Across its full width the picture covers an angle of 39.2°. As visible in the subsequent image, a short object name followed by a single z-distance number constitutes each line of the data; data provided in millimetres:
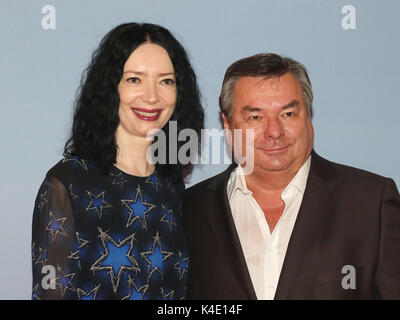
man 2410
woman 2371
